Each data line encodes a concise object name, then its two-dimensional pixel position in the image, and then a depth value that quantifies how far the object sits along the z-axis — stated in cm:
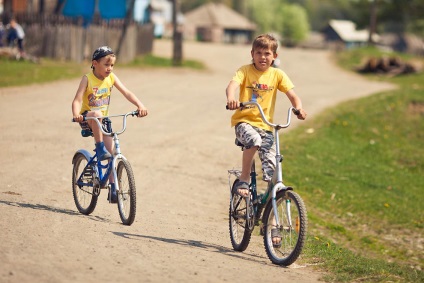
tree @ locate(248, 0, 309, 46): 14088
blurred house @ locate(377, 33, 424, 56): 13088
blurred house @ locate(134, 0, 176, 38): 6511
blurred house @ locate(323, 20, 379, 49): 12569
